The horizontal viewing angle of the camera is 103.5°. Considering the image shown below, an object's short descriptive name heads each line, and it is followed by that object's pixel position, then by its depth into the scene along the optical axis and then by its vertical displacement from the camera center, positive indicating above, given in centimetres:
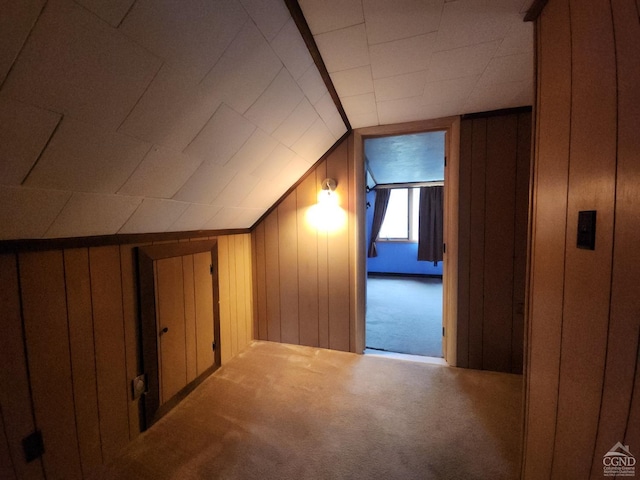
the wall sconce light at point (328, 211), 220 +14
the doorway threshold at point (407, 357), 215 -116
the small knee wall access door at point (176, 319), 146 -60
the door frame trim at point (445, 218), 199 +6
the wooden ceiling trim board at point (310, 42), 97 +83
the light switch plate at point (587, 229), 71 -2
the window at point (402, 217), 614 +22
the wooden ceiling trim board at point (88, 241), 94 -5
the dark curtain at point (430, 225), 570 +1
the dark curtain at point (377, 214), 613 +30
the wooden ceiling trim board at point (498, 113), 181 +83
